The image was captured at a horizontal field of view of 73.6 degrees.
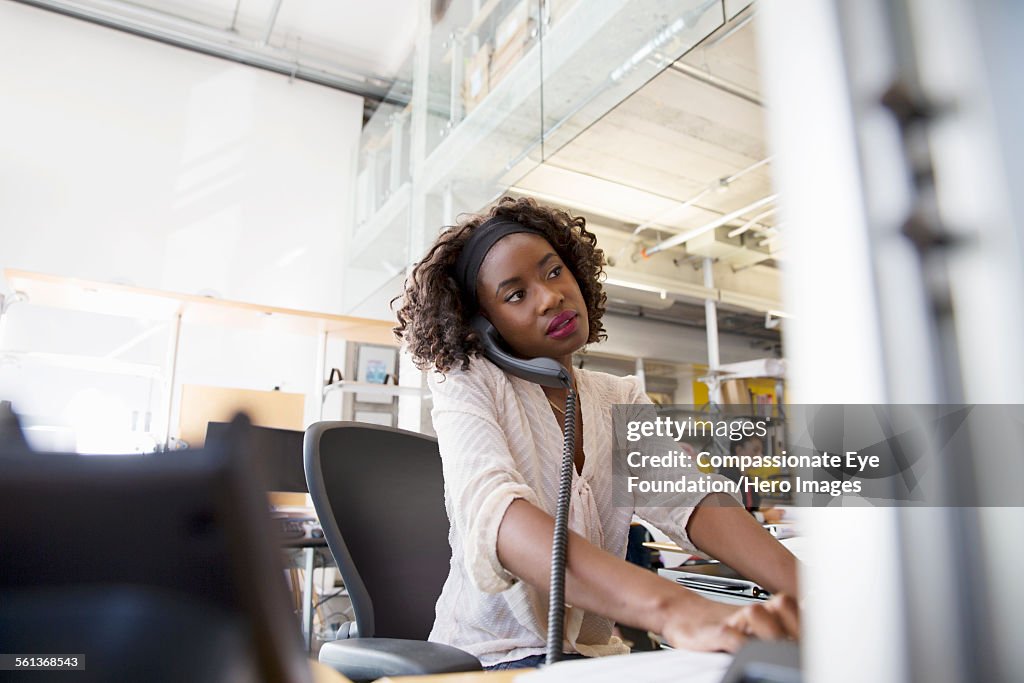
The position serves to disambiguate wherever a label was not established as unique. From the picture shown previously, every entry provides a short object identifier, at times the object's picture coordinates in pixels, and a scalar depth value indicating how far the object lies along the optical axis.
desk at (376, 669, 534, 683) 0.44
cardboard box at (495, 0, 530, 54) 3.61
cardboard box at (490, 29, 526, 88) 3.65
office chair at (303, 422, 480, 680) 1.06
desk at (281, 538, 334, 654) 2.84
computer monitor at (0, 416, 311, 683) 0.28
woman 0.70
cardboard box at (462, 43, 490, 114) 3.98
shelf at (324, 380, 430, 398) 3.95
